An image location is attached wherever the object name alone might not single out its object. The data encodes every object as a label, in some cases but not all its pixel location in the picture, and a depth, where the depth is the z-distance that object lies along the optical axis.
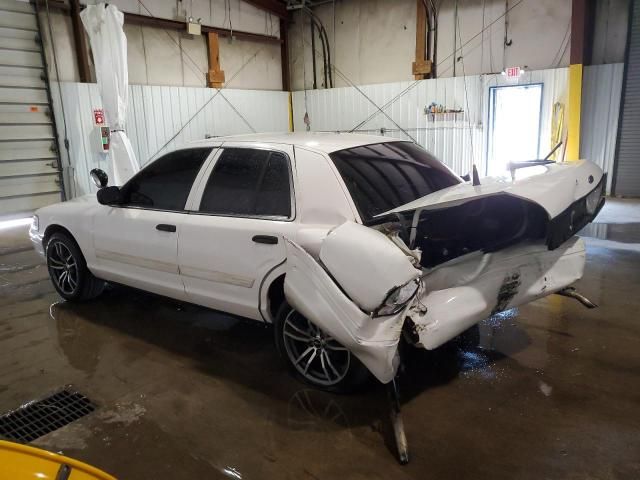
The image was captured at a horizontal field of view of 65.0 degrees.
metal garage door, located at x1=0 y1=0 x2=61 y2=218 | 8.83
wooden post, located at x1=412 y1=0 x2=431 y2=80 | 10.88
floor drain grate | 2.84
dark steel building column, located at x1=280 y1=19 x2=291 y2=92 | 13.29
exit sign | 9.41
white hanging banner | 8.41
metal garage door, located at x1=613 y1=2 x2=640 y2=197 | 8.90
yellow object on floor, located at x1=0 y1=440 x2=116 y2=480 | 1.52
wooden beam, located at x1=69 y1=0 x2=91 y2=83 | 9.20
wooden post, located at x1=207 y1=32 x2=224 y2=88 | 11.59
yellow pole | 8.92
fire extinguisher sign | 9.05
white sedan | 2.56
